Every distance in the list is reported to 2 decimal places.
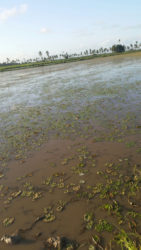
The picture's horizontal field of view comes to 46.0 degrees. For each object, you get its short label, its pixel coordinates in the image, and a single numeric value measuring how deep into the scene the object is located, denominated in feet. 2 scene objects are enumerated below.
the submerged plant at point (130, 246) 8.12
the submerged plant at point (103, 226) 11.72
